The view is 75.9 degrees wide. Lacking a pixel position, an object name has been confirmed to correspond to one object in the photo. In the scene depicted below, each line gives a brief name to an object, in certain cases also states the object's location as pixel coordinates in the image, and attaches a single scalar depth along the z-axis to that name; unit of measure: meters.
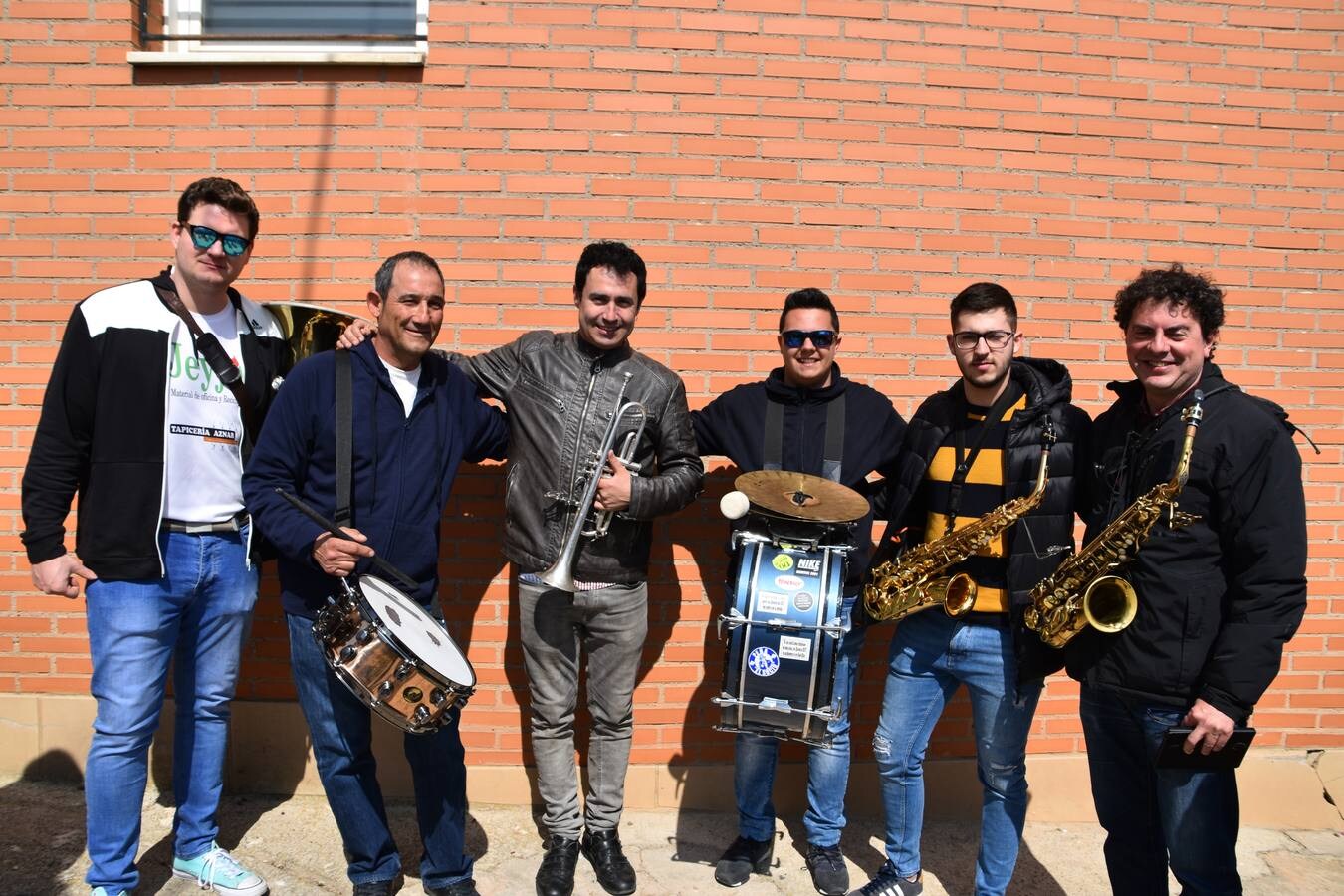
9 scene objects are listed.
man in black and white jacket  3.04
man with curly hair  2.53
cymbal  3.07
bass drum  3.13
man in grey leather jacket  3.41
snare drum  2.76
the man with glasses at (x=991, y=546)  3.09
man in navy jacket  3.10
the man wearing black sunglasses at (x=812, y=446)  3.43
